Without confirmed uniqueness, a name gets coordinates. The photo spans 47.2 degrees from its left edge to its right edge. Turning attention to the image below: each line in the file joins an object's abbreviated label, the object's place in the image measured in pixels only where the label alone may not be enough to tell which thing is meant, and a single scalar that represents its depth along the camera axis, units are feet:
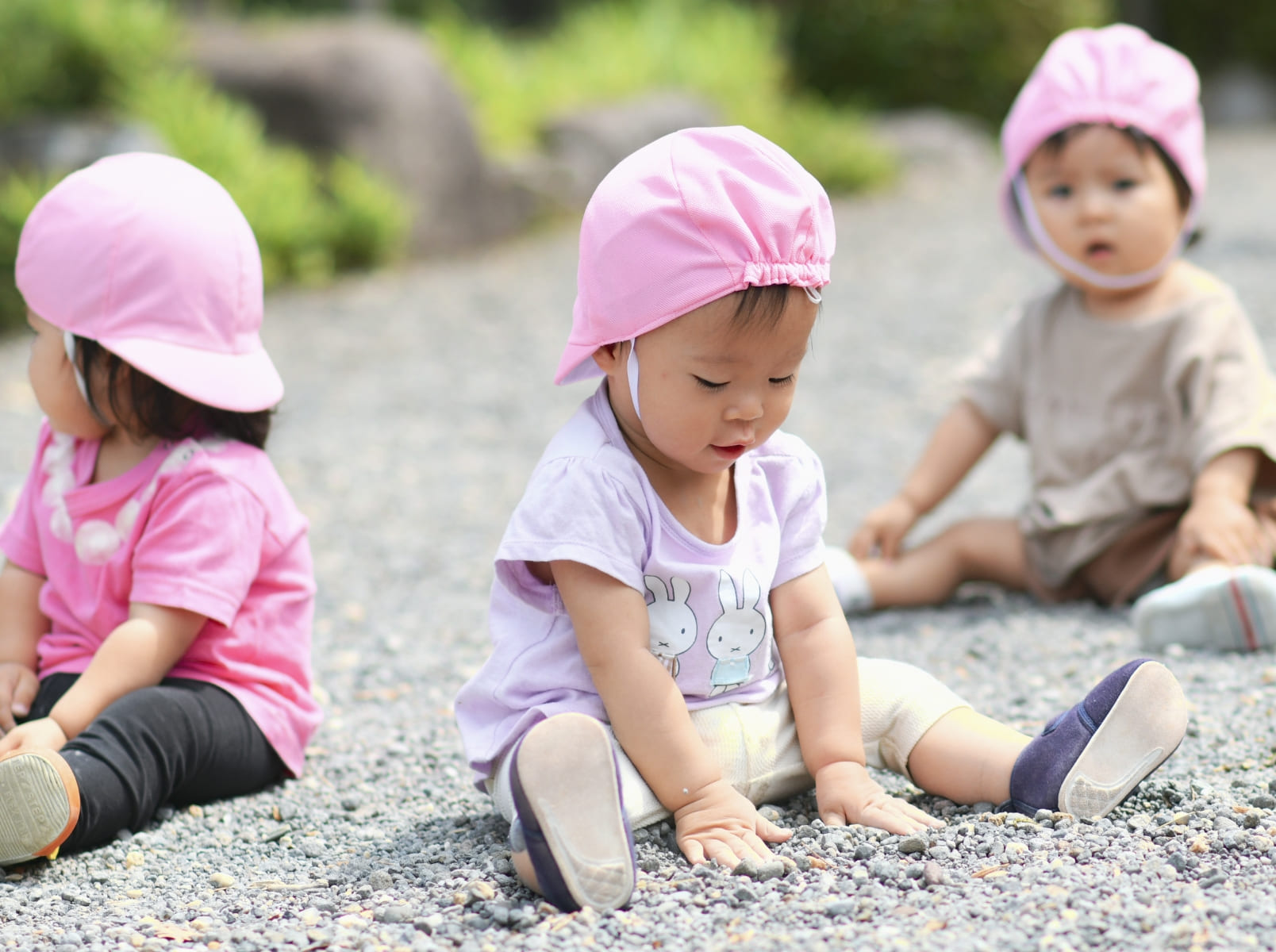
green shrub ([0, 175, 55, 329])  24.64
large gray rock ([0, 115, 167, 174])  26.37
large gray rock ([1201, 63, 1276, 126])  57.00
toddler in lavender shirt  6.93
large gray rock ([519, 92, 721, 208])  34.40
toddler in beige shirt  11.82
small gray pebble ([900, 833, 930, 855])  7.13
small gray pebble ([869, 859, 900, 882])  6.82
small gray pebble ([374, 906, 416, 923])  6.72
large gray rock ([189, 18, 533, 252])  30.58
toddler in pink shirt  8.46
